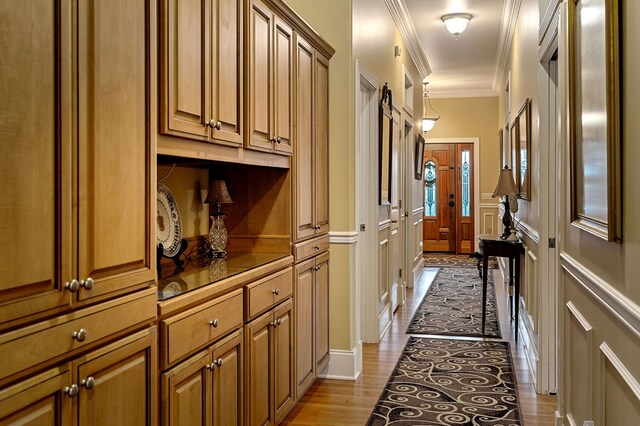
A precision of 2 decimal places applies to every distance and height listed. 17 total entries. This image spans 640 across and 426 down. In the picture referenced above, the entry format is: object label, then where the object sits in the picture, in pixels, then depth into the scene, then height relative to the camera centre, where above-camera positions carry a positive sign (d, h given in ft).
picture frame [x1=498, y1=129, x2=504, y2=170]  29.40 +3.20
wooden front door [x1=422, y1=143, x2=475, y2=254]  38.29 +0.82
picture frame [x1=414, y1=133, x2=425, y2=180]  26.50 +2.48
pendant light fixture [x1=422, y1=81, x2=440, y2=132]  32.89 +6.04
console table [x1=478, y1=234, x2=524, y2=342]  17.15 -1.10
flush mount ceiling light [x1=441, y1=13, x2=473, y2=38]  20.61 +6.36
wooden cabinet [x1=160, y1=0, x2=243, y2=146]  6.45 +1.67
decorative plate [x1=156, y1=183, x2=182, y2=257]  8.81 -0.14
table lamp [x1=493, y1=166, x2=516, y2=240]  17.29 +0.72
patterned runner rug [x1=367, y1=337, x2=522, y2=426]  10.98 -3.59
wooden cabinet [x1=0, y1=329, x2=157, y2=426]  4.29 -1.38
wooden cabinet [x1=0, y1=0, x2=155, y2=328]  4.21 +0.47
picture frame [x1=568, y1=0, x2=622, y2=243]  5.79 +1.00
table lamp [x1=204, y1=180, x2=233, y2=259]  9.96 -0.20
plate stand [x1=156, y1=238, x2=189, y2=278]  8.51 -0.59
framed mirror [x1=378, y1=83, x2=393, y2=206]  16.63 +1.90
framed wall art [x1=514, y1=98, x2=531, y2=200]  15.20 +1.63
